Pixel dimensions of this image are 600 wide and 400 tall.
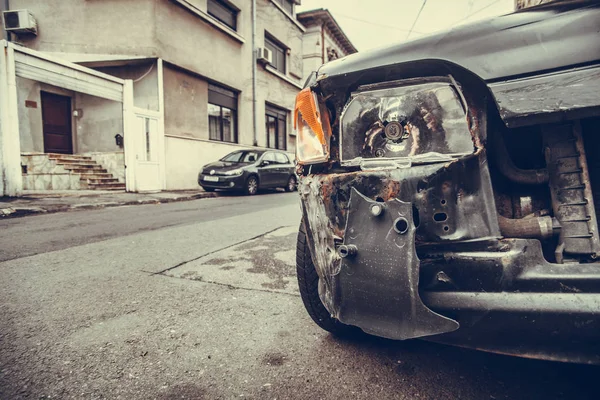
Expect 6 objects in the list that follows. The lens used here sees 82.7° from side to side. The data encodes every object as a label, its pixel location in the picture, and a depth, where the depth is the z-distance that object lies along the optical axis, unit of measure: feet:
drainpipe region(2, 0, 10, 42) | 36.96
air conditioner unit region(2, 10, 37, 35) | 34.91
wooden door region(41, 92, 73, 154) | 38.93
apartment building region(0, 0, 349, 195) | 33.32
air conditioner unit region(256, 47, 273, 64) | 49.03
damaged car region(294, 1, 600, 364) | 3.13
